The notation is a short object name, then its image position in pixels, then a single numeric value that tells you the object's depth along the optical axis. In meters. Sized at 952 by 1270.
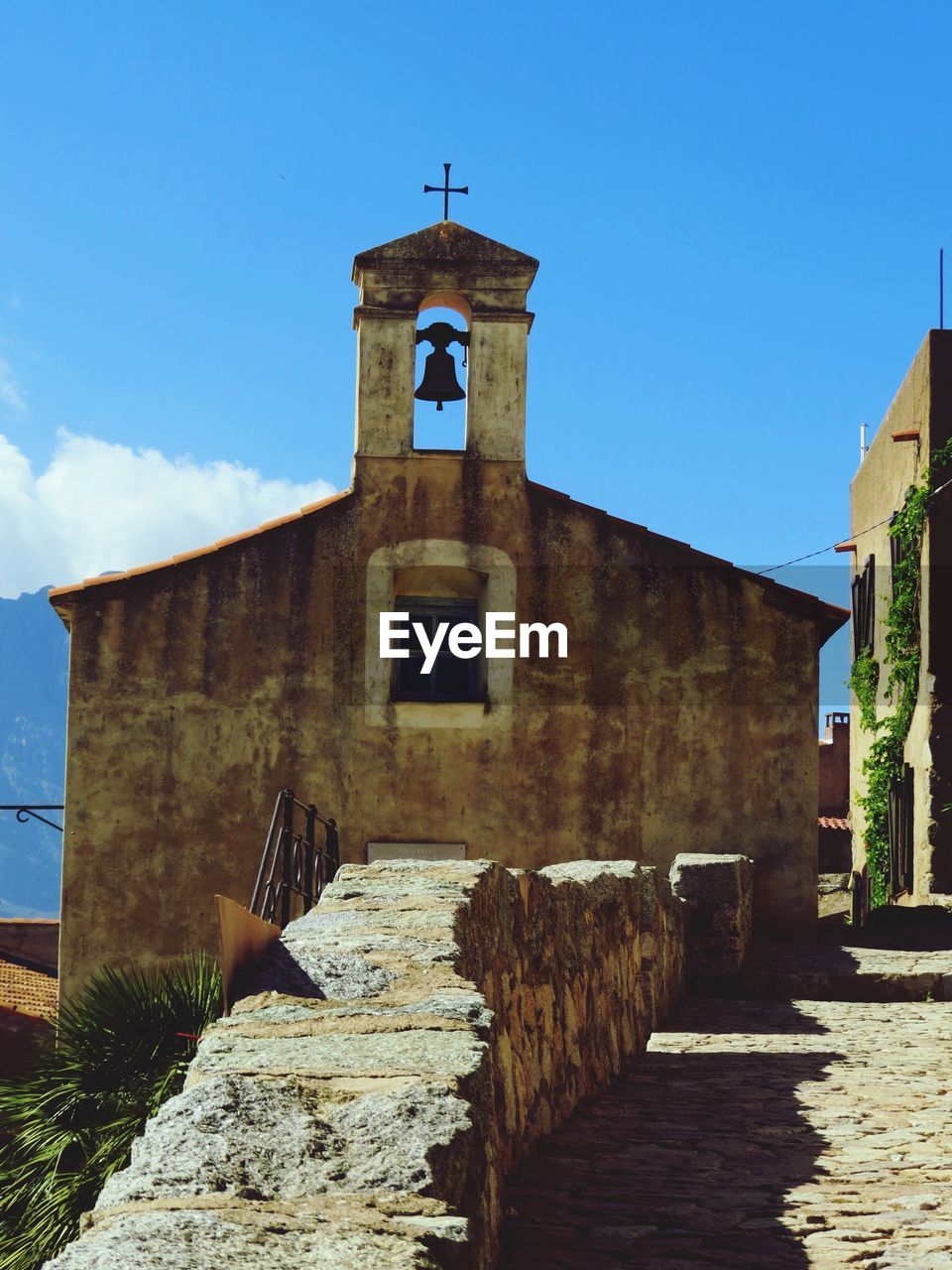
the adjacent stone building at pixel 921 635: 16.53
